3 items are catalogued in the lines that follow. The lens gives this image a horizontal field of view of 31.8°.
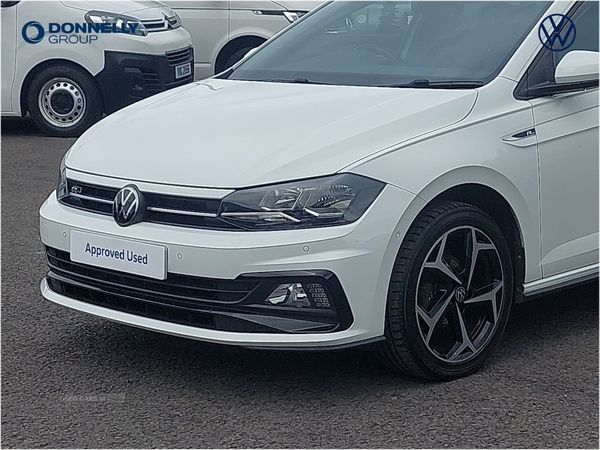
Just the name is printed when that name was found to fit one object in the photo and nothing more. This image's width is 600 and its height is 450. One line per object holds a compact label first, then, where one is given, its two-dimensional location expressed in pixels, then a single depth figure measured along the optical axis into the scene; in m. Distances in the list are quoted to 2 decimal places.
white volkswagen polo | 3.62
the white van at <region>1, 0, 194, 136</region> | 9.92
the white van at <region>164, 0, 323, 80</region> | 11.72
